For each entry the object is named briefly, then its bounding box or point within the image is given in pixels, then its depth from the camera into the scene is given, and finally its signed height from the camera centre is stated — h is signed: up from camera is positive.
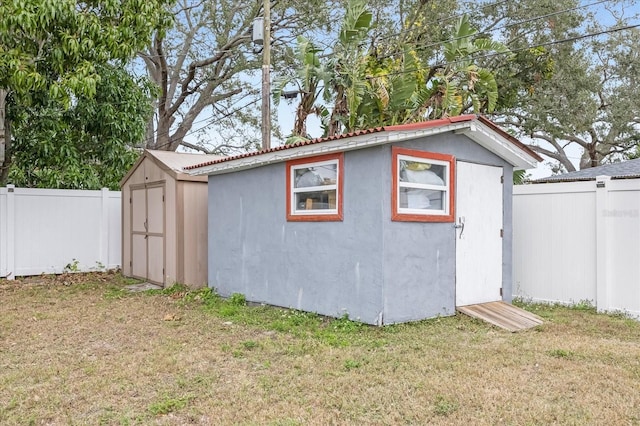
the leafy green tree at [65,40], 8.05 +2.99
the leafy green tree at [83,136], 11.12 +1.78
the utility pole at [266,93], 9.67 +2.30
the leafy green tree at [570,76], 15.61 +4.45
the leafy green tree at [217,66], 17.28 +5.30
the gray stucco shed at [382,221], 6.02 -0.09
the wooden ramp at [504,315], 6.16 -1.27
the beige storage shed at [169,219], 9.09 -0.08
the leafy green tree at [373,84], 10.39 +2.76
